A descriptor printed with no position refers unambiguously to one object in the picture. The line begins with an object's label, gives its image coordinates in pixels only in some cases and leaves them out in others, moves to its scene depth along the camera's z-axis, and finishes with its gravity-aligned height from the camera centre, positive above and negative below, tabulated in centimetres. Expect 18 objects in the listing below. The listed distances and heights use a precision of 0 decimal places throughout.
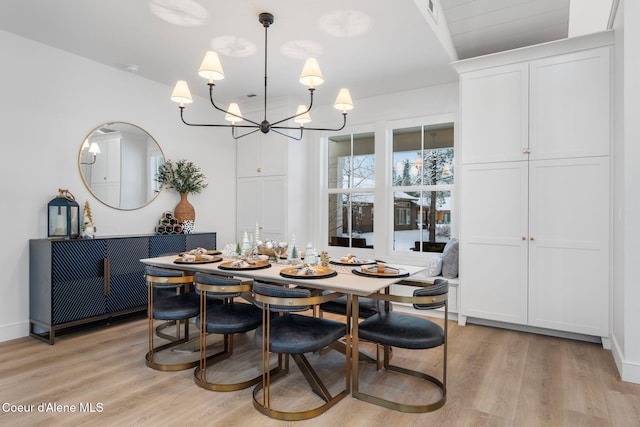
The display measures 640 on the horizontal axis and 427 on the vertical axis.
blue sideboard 341 -65
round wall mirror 405 +57
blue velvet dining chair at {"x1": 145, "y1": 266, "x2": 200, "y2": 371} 279 -73
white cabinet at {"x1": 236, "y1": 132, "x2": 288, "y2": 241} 538 +45
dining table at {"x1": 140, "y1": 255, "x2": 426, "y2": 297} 227 -42
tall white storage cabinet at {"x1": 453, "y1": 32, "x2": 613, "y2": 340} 335 +30
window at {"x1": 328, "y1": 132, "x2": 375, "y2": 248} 530 +38
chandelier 261 +98
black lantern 366 -2
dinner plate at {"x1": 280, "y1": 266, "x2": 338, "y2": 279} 248 -39
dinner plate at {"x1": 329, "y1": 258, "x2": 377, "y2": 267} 302 -39
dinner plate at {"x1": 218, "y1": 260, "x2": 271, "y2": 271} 279 -39
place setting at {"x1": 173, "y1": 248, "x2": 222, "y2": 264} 311 -37
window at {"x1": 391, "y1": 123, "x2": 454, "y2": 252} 471 +39
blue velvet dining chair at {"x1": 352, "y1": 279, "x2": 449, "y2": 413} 224 -74
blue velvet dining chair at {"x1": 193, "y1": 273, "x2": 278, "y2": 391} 253 -74
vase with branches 478 +43
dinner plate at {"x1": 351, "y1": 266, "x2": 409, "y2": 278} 258 -40
